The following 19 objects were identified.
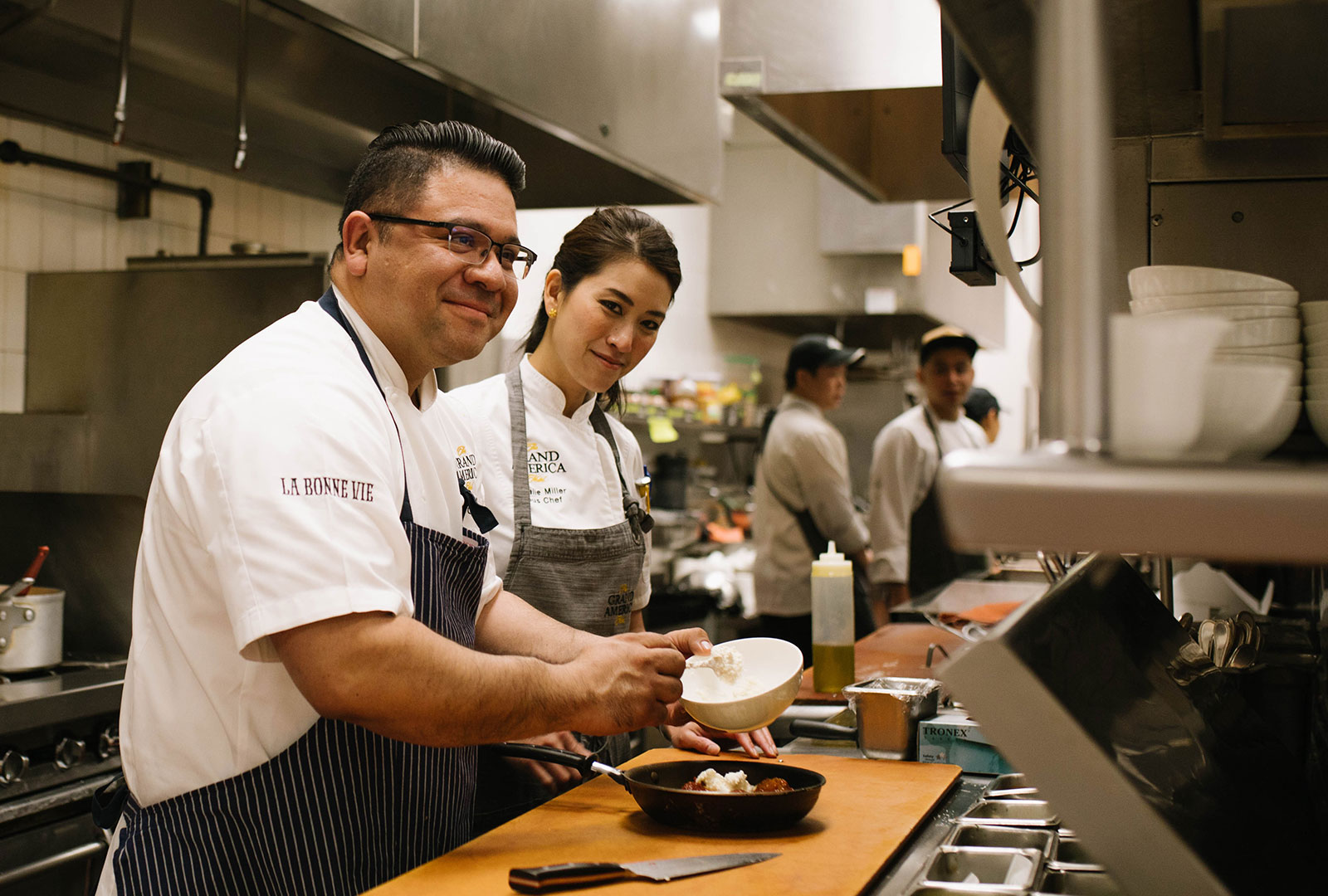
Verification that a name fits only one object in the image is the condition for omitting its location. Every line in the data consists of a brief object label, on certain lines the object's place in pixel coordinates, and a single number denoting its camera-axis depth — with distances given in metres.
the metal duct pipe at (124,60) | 1.97
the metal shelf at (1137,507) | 0.62
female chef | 2.12
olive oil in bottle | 2.15
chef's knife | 1.19
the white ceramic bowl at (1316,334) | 0.91
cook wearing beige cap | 4.61
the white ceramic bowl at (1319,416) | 0.88
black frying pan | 1.38
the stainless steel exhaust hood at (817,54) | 2.42
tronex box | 1.74
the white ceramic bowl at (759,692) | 1.67
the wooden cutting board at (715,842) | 1.23
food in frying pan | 1.48
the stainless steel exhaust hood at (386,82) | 2.20
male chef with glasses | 1.24
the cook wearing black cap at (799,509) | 4.41
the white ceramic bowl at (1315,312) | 0.91
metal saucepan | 2.25
